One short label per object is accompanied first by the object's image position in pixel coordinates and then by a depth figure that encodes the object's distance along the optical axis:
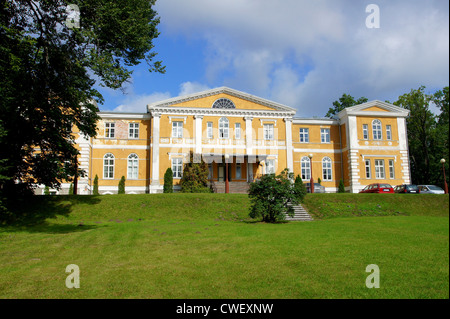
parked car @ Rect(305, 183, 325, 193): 35.21
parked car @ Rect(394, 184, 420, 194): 30.00
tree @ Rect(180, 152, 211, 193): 31.72
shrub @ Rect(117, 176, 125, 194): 33.53
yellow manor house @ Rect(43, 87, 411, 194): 35.22
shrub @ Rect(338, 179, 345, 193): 35.84
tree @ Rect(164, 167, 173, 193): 32.12
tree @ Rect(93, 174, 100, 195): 33.62
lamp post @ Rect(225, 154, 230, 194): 31.55
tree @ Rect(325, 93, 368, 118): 53.62
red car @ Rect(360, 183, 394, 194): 31.00
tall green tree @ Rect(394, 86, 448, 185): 44.34
